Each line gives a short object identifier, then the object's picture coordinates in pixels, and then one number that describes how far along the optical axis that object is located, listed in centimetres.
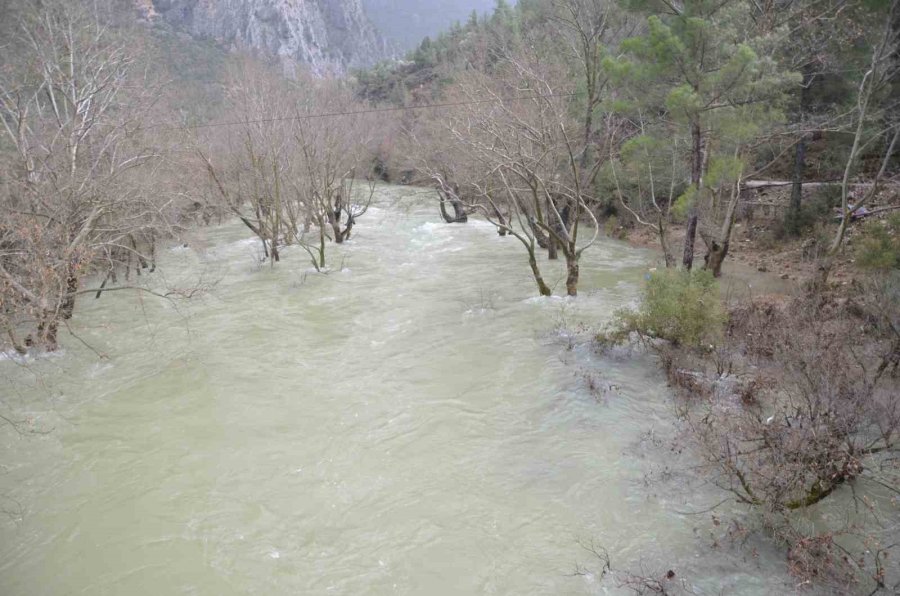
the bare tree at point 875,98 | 1257
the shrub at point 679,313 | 1059
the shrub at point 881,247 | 1239
